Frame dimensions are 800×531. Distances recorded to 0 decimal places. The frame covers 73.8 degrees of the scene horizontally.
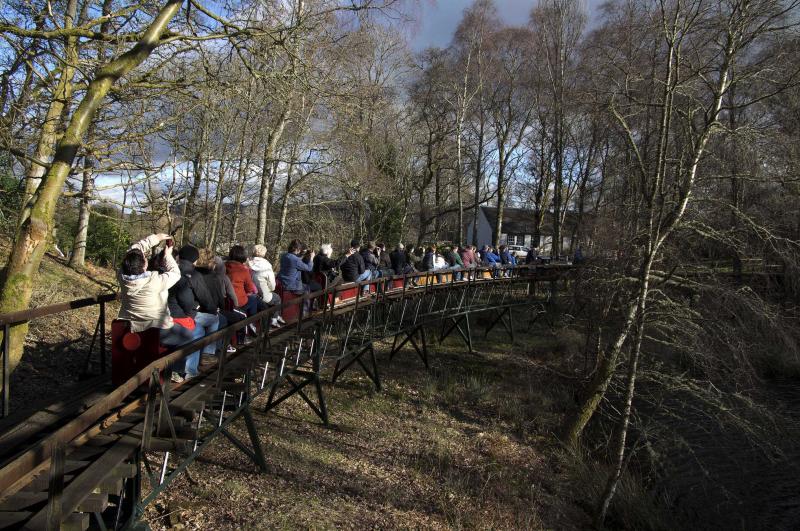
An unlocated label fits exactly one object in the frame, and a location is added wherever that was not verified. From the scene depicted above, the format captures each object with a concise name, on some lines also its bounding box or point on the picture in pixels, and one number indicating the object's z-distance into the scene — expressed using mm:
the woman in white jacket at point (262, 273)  7621
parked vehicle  46931
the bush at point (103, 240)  14516
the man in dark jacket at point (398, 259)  15422
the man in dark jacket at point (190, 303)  5146
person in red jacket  6797
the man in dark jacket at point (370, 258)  12101
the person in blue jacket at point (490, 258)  20625
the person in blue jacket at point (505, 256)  22019
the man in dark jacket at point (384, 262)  14120
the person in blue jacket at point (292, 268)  9125
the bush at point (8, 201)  7855
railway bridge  2799
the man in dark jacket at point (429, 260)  16016
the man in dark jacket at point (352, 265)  11086
